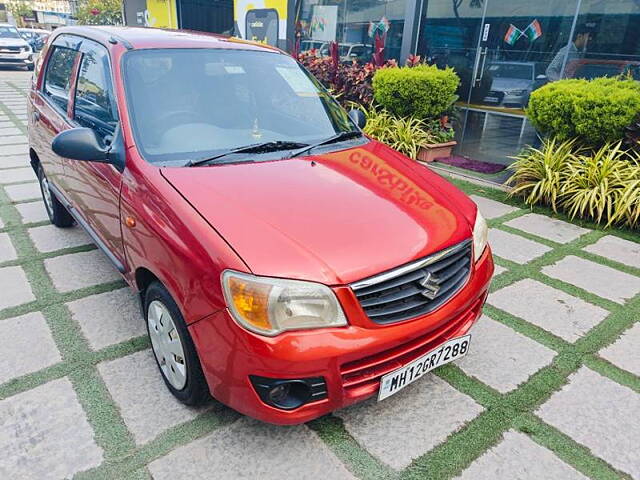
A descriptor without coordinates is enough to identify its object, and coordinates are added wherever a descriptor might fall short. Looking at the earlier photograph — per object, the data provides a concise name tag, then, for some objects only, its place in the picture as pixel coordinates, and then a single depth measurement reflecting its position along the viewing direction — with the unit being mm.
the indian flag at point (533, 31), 6180
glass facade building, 5664
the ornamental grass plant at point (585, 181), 4375
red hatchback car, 1650
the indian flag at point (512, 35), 6378
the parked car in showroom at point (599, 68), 5512
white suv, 16578
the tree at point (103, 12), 32656
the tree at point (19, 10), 60562
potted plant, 6629
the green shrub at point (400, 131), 6477
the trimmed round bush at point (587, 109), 4504
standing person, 5805
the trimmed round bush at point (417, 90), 6312
